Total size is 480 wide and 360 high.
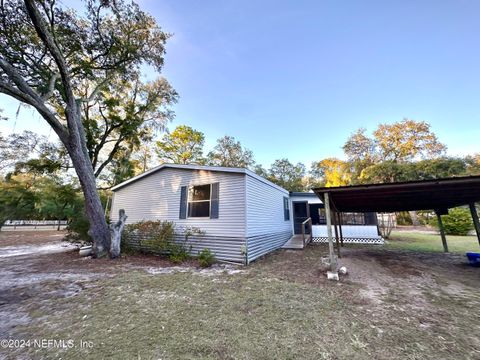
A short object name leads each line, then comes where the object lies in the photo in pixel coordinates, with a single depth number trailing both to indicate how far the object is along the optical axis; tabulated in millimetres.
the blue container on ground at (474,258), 5818
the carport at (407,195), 4609
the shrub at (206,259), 6289
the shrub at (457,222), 13508
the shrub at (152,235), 7645
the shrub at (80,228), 8688
